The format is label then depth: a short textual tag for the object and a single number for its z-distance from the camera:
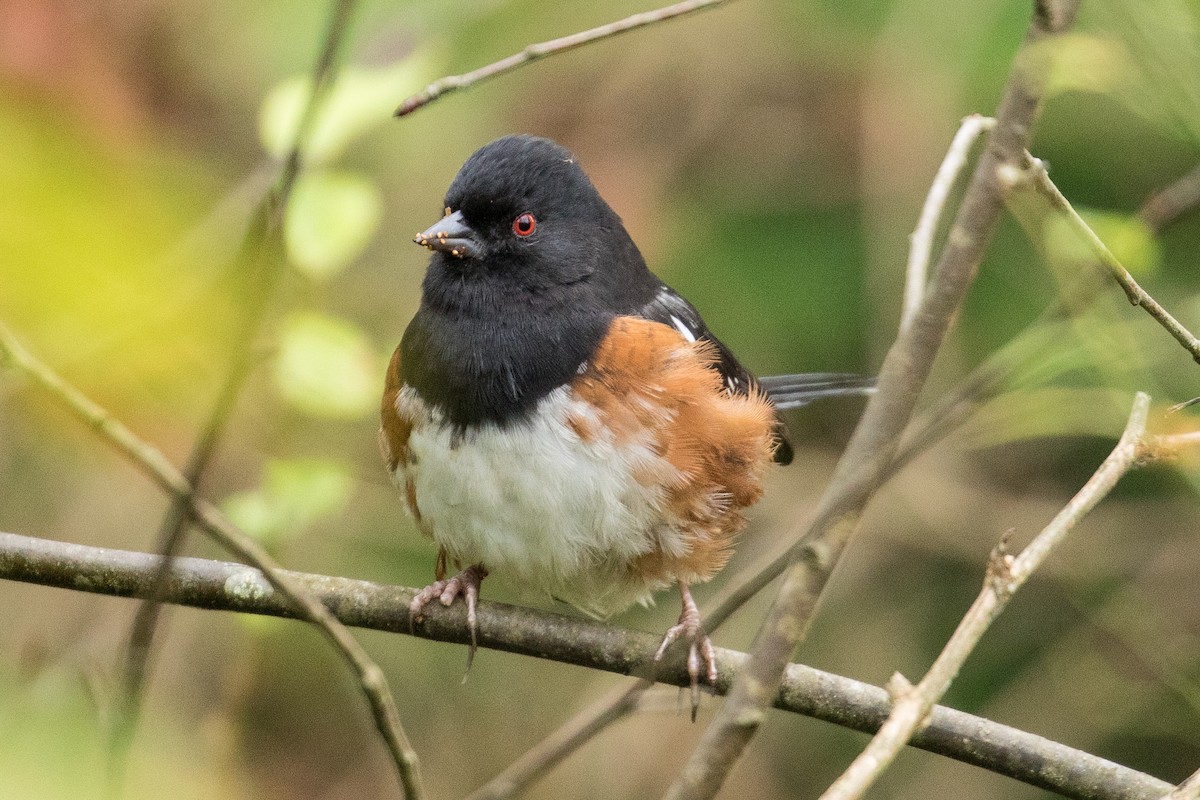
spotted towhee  4.02
